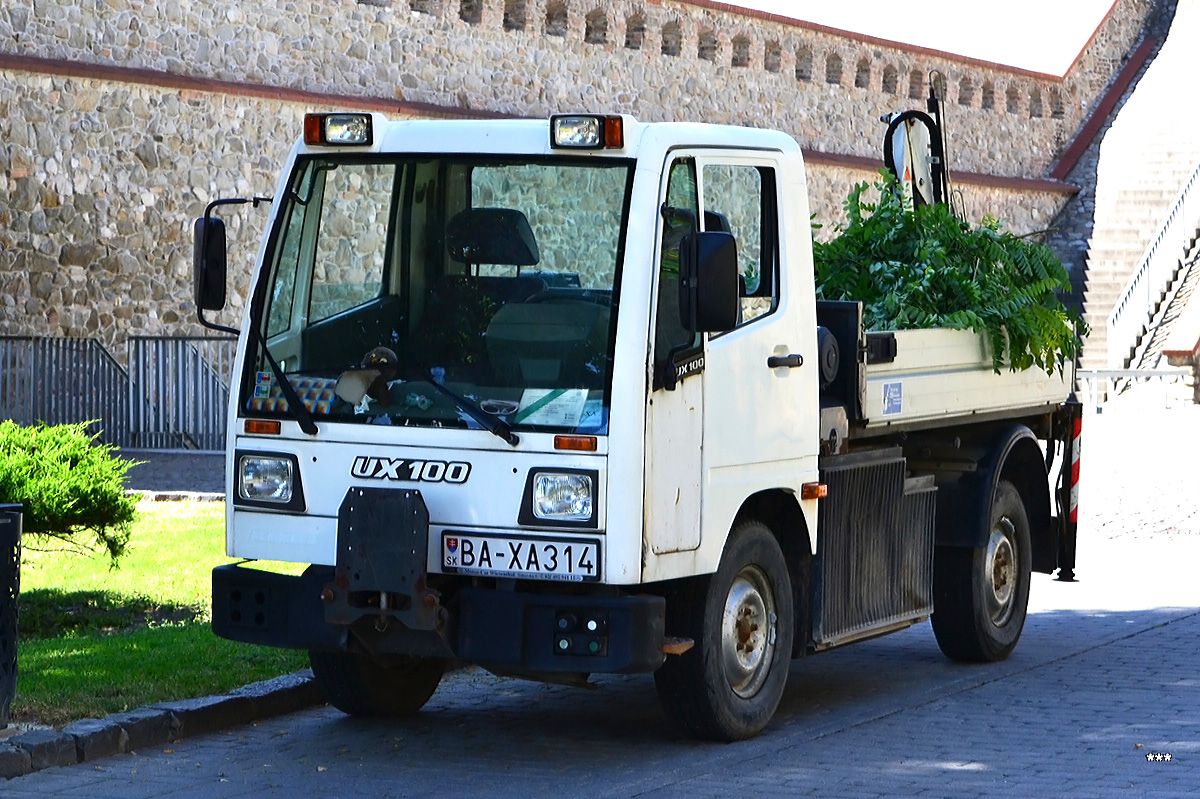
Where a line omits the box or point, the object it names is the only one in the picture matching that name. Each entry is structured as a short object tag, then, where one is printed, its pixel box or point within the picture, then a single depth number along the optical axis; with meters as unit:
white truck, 10.61
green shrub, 16.11
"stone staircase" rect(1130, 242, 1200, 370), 53.20
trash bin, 11.24
